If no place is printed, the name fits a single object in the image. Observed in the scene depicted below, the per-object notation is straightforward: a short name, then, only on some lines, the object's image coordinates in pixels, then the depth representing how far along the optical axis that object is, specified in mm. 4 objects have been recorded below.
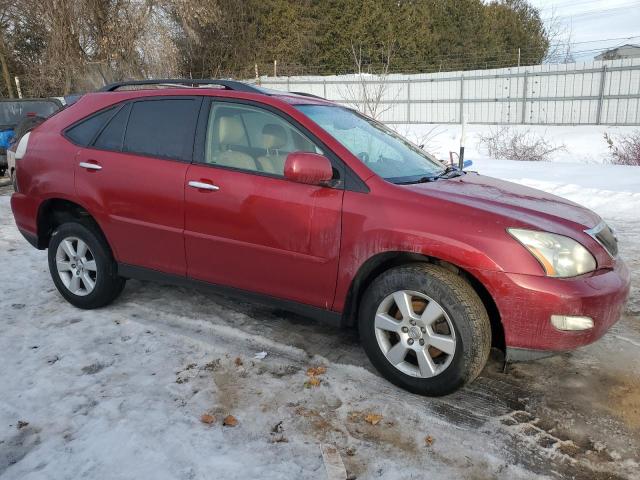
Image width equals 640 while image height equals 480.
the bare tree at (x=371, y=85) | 13006
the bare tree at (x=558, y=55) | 26425
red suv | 2705
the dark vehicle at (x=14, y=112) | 10789
